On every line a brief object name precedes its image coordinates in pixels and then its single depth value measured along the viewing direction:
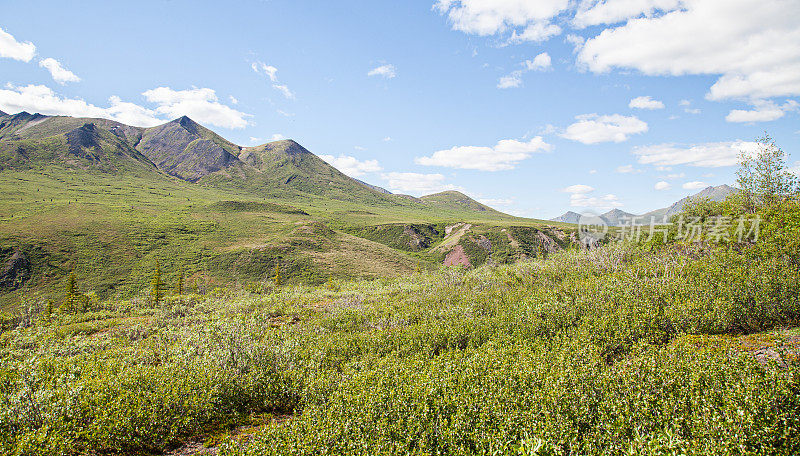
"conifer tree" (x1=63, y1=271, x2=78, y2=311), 64.85
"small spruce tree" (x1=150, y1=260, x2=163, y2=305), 68.19
